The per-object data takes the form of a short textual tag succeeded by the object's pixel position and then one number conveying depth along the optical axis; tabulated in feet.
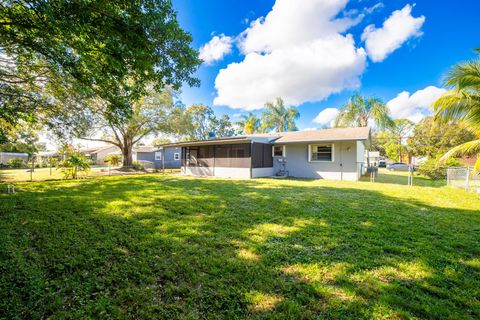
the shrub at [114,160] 94.90
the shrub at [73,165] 40.63
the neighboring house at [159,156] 95.81
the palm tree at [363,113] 69.62
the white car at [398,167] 82.84
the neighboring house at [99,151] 134.25
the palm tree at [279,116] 94.22
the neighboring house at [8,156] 105.79
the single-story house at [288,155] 40.04
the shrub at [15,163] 83.76
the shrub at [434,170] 44.68
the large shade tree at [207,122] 110.83
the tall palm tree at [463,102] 20.24
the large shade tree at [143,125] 69.31
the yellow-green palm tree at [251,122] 99.04
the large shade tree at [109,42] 13.39
